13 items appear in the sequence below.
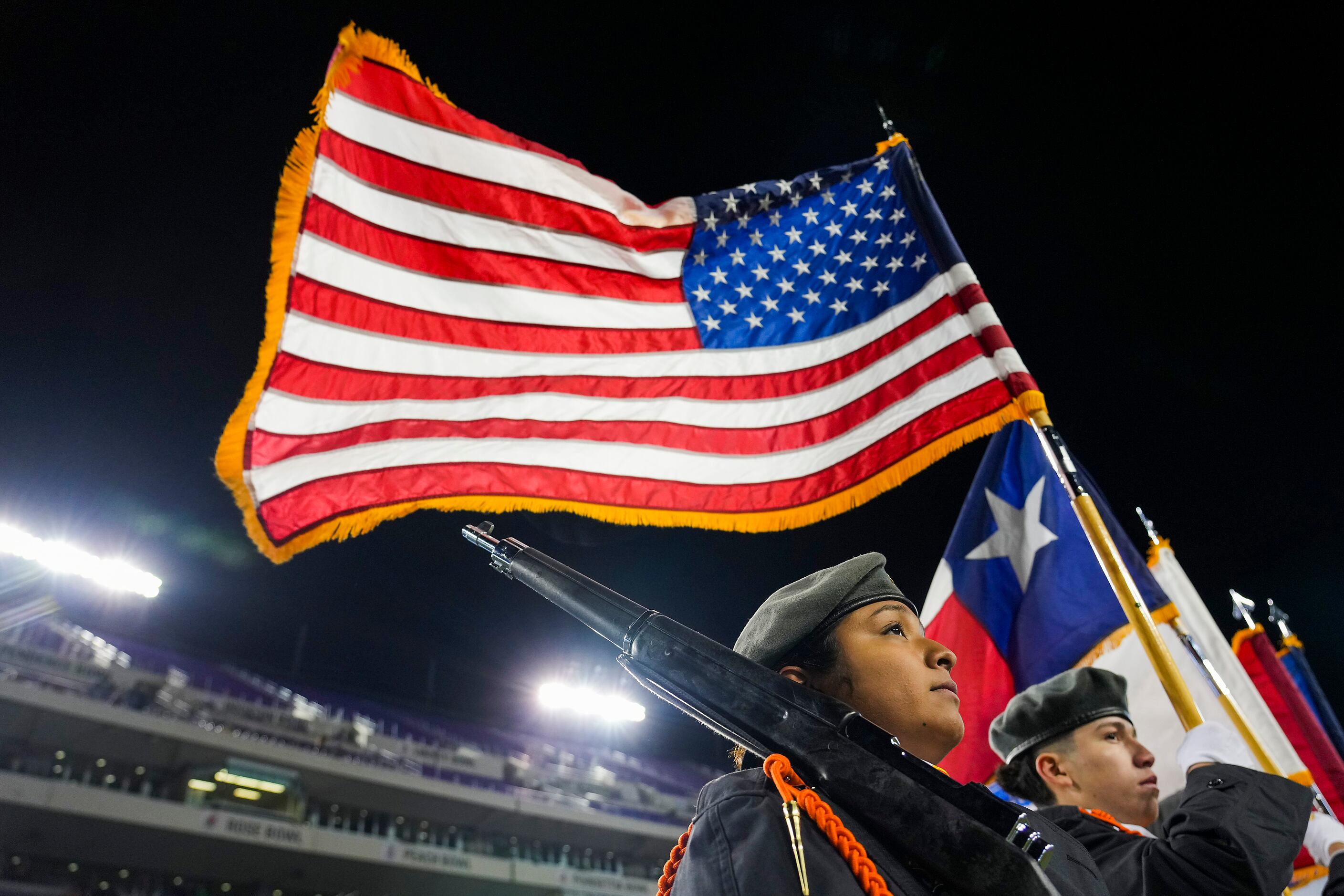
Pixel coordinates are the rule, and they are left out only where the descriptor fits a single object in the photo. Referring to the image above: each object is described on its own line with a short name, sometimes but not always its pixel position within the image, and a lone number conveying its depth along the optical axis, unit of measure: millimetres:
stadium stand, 16781
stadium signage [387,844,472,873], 19469
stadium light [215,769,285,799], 18922
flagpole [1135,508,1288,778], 2861
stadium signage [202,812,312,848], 17438
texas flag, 4145
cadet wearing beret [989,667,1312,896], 1917
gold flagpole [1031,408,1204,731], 2734
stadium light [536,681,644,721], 23844
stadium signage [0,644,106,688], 18281
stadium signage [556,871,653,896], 21812
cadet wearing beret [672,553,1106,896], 1128
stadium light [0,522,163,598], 14844
